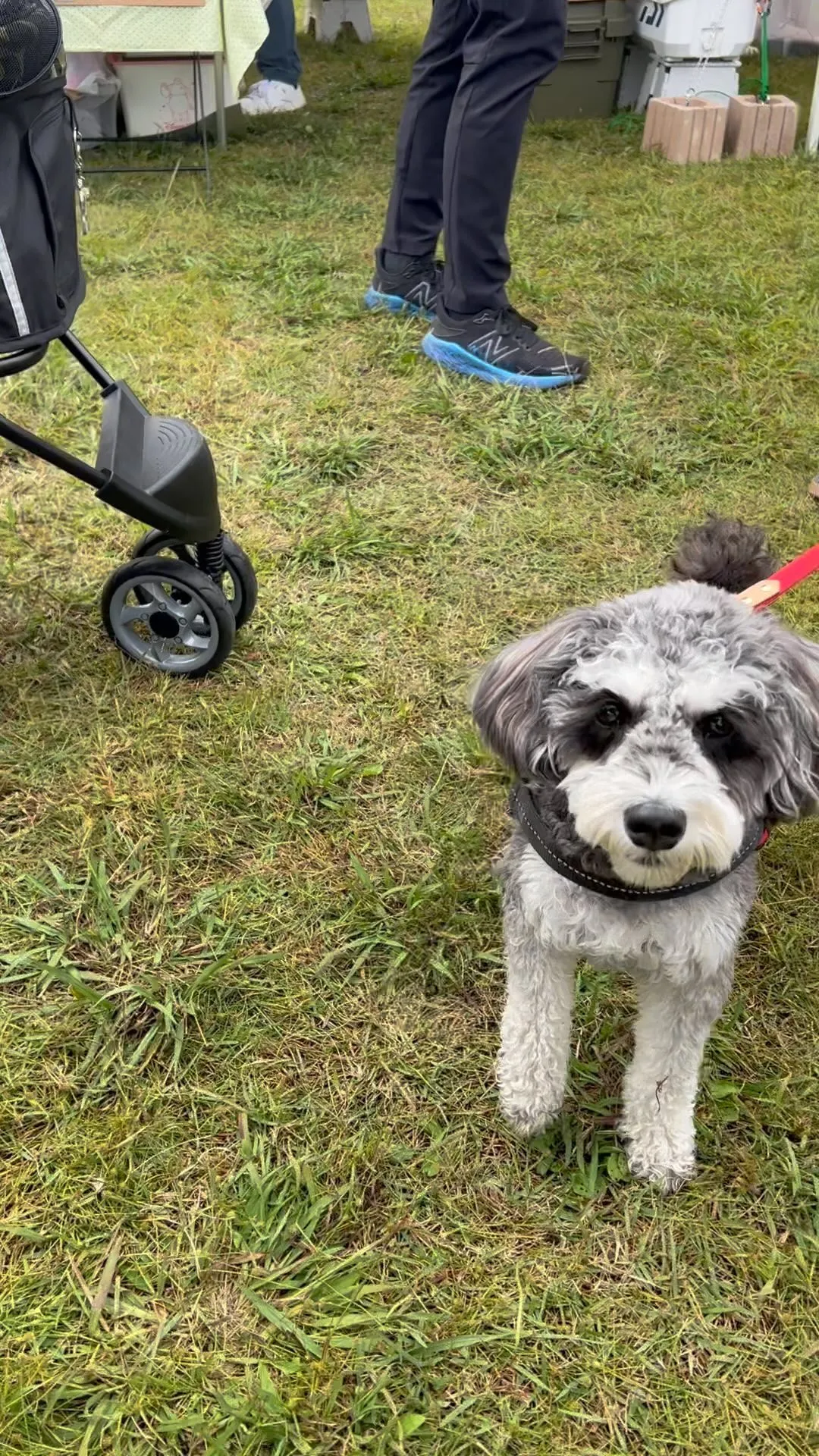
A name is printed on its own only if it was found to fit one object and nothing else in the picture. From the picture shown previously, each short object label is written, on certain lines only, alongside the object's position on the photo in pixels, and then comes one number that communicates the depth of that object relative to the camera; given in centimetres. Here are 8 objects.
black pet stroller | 175
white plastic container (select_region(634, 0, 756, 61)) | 603
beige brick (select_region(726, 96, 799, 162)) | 589
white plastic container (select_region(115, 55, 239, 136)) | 563
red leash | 162
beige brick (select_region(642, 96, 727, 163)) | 579
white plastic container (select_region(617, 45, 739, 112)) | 623
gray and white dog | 125
